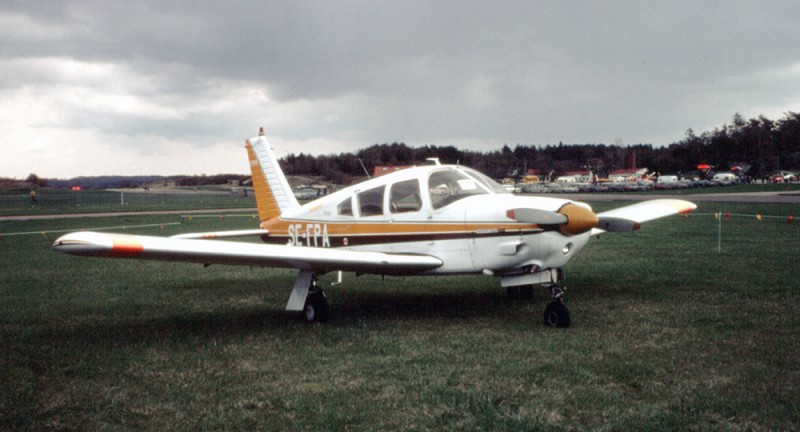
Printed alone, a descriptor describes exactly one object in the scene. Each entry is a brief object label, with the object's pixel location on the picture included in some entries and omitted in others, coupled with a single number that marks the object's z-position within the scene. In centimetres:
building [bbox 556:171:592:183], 11719
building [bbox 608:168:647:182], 11419
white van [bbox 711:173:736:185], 9493
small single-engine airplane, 741
